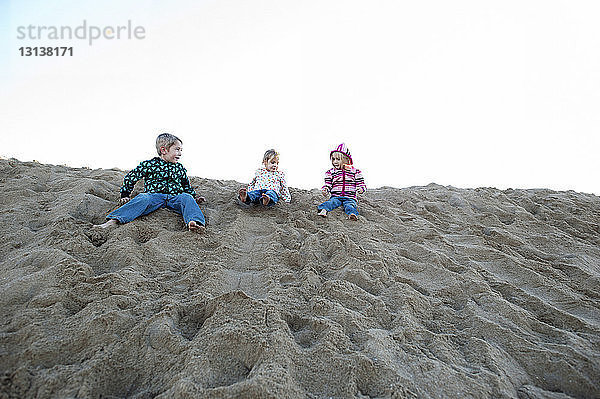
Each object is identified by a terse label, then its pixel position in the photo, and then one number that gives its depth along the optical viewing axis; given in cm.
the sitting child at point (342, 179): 432
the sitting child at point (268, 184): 396
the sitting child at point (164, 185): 325
